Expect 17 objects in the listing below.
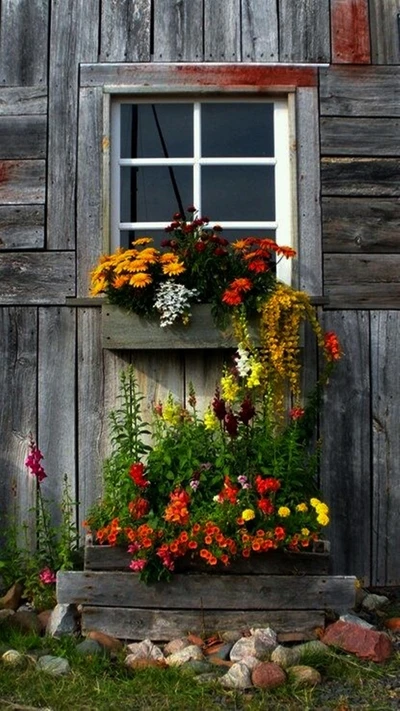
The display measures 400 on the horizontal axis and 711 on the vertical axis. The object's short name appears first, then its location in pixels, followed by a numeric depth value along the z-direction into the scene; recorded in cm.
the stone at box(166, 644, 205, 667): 382
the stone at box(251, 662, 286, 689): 356
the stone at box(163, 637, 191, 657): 399
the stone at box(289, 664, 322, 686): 361
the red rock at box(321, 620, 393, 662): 388
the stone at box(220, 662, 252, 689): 358
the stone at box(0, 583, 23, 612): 458
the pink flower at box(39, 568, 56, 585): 465
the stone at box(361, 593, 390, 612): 470
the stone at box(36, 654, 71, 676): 369
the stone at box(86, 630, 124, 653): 400
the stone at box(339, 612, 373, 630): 411
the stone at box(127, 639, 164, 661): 390
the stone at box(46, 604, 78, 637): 416
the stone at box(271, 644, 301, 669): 378
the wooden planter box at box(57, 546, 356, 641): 414
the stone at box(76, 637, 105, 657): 386
